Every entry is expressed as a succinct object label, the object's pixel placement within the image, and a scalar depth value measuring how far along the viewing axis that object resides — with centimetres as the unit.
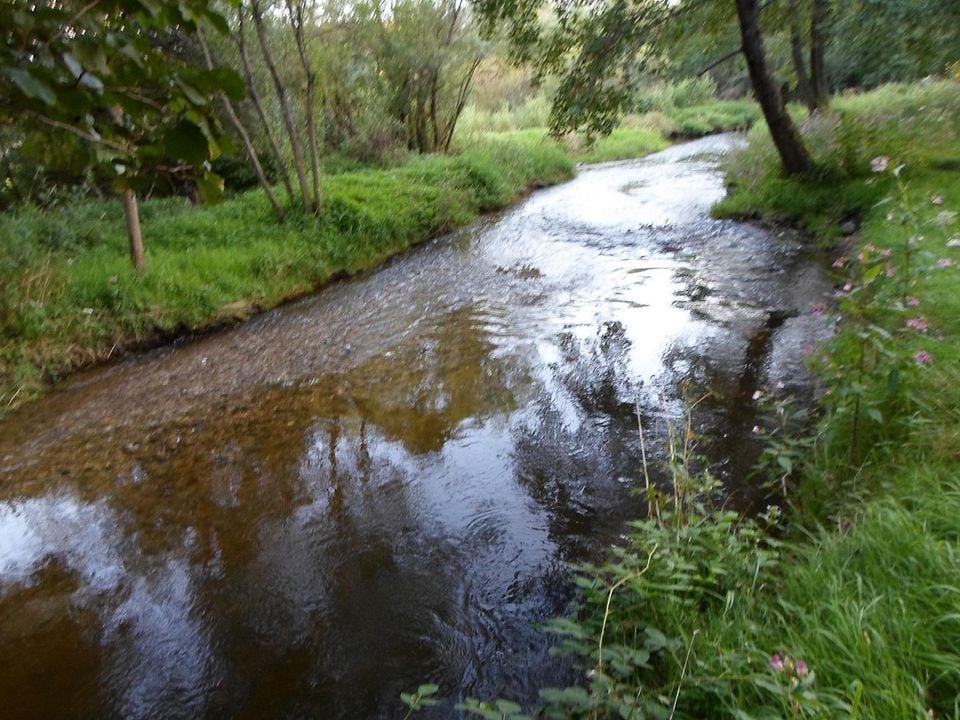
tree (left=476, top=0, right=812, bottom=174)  1005
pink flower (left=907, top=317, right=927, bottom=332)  329
